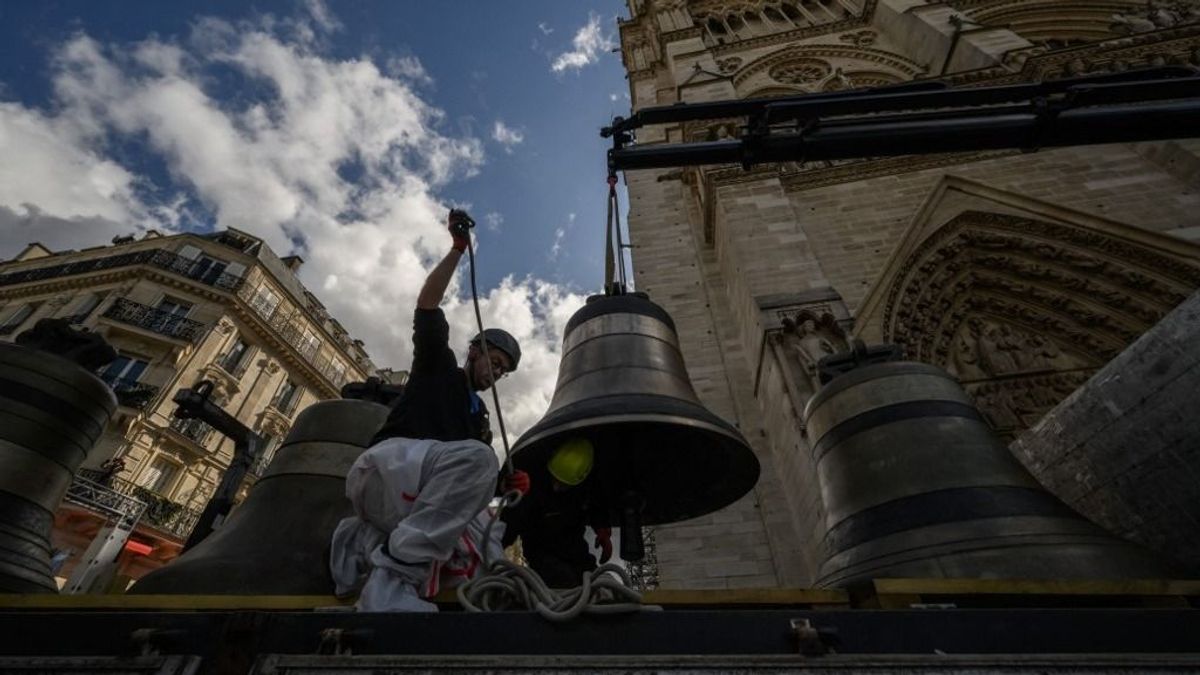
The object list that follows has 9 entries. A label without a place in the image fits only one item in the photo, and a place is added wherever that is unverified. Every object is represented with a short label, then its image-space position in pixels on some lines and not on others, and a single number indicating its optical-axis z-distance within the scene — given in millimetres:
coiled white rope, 1282
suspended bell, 2240
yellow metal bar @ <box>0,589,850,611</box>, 1459
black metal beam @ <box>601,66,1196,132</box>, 3699
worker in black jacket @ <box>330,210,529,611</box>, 1601
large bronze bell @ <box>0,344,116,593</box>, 2363
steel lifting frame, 3371
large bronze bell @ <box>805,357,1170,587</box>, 1839
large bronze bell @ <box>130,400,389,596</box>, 1982
